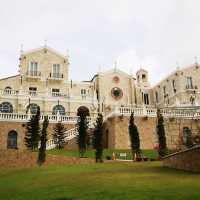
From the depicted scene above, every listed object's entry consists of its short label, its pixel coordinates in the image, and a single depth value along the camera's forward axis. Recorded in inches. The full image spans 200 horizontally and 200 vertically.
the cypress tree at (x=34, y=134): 1219.9
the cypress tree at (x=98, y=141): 1066.7
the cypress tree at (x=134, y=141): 1191.6
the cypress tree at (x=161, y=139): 1173.7
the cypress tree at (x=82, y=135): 1192.2
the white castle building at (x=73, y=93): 1573.6
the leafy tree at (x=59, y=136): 1422.2
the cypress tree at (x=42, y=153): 1042.7
